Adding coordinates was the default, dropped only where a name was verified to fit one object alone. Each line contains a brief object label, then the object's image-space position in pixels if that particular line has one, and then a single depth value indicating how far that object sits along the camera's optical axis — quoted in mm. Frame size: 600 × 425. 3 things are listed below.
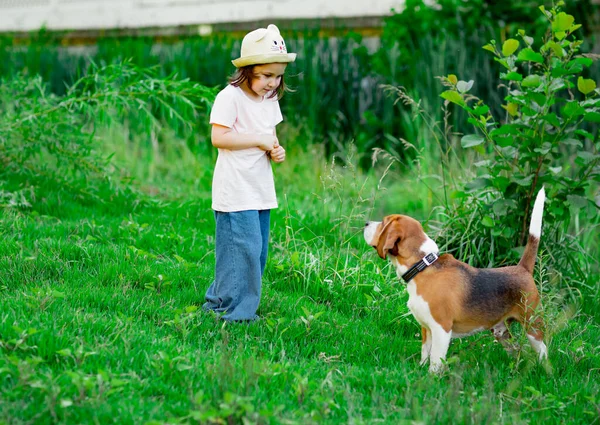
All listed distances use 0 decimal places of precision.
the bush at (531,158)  5098
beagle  4141
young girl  4488
